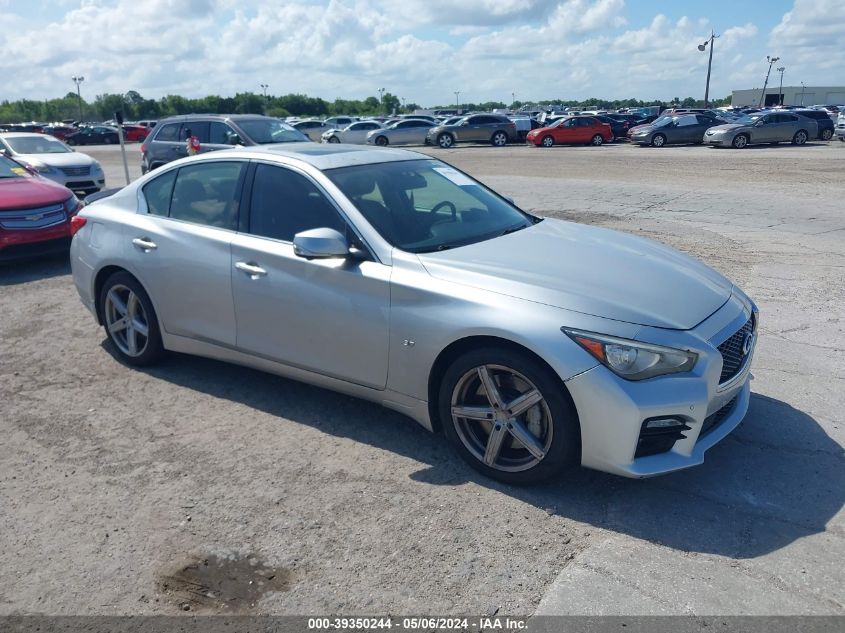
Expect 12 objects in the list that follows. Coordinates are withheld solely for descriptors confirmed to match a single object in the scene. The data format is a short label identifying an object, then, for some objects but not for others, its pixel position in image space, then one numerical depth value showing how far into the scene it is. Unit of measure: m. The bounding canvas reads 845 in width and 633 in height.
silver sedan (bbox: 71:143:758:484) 3.52
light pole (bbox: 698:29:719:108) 69.89
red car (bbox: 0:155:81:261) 9.02
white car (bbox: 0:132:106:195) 16.73
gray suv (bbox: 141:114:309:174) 15.30
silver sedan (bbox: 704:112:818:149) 31.02
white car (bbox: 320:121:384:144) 38.53
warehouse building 102.49
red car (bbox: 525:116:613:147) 36.66
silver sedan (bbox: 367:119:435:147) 37.66
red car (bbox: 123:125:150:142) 54.91
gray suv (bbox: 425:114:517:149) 37.81
